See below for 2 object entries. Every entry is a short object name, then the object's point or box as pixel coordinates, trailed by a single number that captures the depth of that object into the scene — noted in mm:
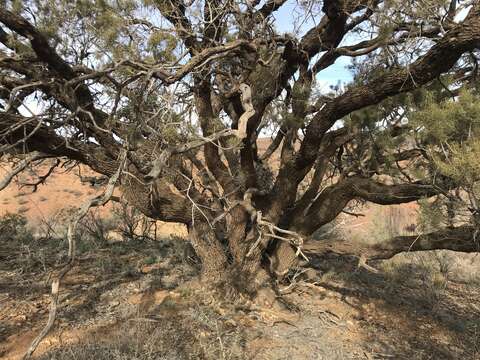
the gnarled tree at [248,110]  4125
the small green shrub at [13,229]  7922
